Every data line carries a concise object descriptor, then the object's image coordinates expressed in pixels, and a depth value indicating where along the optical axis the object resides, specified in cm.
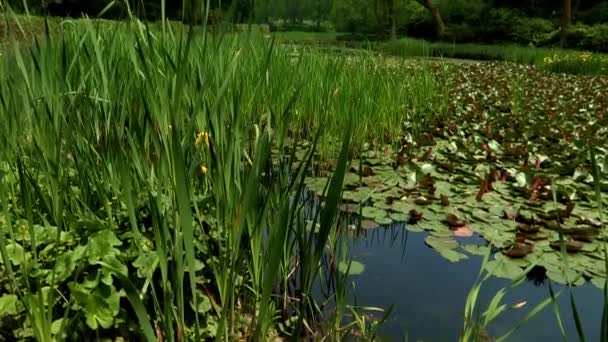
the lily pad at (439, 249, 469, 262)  175
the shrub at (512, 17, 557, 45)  1858
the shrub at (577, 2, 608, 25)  1905
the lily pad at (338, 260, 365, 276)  165
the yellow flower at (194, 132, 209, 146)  115
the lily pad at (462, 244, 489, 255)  178
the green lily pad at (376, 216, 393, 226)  204
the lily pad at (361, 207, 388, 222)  208
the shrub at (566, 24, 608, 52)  1569
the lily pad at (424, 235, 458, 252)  183
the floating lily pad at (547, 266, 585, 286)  160
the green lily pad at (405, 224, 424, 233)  198
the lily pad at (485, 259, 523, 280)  160
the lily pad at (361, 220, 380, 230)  201
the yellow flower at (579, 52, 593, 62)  955
